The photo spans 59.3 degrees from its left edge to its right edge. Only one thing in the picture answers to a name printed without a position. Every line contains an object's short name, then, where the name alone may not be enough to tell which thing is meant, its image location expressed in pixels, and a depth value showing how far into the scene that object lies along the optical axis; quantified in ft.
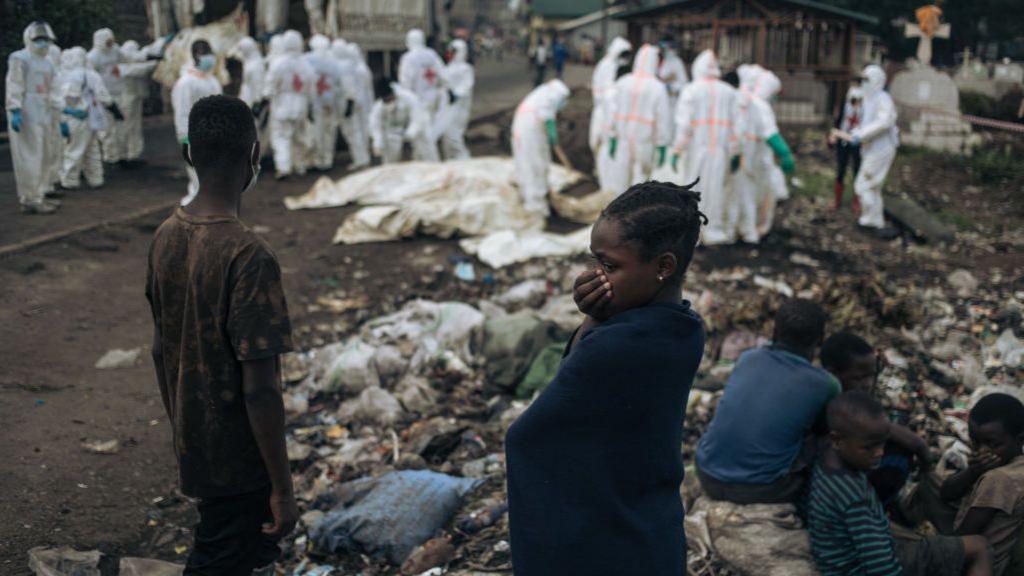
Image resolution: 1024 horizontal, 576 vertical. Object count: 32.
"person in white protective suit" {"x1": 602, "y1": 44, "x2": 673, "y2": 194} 30.78
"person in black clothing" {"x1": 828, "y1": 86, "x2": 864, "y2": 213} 33.45
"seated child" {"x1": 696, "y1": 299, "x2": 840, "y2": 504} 11.29
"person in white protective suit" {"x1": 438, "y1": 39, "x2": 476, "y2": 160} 42.52
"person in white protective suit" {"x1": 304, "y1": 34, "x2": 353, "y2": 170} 40.22
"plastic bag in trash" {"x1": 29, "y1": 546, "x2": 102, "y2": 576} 10.63
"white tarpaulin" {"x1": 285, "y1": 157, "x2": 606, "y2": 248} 28.32
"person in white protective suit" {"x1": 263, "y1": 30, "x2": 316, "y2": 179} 37.73
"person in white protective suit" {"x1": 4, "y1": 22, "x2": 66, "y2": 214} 26.27
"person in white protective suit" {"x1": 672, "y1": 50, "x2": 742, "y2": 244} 29.17
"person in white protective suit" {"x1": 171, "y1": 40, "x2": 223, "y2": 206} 30.68
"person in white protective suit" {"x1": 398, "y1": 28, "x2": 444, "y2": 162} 41.22
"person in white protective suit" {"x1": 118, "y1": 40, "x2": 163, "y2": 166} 36.60
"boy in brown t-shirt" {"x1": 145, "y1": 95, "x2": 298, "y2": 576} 7.64
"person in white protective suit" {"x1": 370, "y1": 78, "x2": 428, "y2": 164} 39.32
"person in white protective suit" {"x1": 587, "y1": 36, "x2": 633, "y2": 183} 32.90
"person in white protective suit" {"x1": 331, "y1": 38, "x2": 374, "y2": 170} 41.45
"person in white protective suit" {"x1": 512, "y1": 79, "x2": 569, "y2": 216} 31.71
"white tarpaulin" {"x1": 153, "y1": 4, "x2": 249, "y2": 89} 41.73
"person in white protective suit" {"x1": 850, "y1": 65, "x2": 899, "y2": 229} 32.48
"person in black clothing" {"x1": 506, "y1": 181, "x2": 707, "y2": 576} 6.17
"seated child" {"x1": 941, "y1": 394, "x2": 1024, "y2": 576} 10.50
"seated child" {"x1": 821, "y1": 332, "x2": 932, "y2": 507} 11.97
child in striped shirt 10.29
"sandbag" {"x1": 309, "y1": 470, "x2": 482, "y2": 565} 12.05
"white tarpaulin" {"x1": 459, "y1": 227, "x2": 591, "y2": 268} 26.35
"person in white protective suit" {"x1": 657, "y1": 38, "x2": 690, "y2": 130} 38.88
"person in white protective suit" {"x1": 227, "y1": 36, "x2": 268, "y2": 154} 38.83
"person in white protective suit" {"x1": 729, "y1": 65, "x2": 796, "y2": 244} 29.73
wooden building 57.88
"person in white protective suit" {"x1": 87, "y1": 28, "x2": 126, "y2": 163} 34.65
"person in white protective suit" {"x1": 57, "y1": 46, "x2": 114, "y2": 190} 30.01
